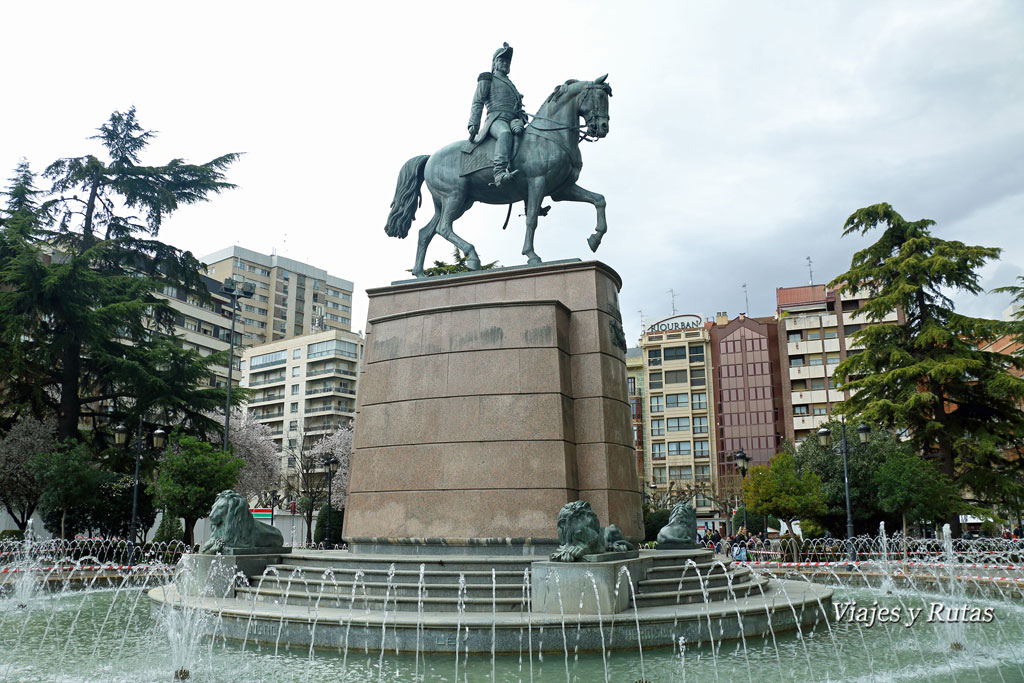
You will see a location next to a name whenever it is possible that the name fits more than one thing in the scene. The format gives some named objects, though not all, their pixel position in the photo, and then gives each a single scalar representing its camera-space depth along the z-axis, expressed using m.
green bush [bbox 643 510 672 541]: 30.56
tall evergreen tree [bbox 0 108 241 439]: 27.25
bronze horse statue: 13.55
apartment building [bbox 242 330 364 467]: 78.31
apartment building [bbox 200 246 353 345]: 89.69
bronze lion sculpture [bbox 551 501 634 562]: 9.44
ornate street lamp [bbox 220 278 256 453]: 29.90
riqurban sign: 75.94
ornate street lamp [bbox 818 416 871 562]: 21.84
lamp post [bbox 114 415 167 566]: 24.00
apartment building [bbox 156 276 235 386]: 62.22
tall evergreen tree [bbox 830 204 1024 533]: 29.12
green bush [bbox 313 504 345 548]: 32.46
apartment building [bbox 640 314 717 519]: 70.88
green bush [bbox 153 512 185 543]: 30.59
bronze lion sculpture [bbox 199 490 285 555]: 11.72
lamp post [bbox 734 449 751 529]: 26.60
